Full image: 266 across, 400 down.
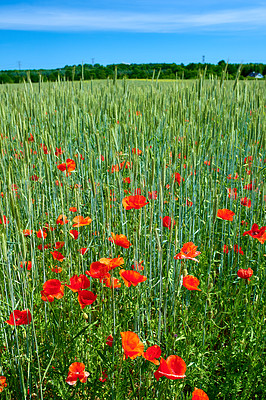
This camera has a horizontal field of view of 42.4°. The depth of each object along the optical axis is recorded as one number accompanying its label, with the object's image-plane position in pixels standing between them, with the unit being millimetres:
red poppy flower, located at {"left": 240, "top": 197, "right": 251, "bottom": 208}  1450
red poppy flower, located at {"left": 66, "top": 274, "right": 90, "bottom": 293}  835
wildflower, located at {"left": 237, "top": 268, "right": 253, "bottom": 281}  1014
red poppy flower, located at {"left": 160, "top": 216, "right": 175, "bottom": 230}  1083
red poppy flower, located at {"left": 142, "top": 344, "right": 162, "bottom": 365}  740
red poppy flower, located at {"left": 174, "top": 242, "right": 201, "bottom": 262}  881
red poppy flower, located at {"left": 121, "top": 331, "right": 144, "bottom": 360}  716
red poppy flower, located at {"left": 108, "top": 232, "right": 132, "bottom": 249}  910
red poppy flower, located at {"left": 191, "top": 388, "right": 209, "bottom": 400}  721
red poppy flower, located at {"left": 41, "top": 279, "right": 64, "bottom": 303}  847
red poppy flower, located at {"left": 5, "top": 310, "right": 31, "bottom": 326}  816
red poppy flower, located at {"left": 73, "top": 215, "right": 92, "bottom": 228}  1046
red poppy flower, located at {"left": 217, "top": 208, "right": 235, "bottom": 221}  1139
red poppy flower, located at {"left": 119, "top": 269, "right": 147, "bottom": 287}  817
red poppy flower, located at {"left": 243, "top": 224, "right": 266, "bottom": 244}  1033
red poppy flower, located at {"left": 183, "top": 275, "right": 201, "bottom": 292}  890
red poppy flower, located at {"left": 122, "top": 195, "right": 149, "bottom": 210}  949
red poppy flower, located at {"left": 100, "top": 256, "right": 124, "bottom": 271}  766
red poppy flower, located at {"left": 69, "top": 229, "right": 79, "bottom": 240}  1044
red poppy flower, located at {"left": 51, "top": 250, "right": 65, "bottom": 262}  977
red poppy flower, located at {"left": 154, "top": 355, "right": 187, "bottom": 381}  694
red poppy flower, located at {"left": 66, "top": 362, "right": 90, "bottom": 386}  768
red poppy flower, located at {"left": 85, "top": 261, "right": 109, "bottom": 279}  845
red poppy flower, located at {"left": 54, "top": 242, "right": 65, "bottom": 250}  1137
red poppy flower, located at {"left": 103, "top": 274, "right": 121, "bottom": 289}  830
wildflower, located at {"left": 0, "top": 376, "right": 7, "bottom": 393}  810
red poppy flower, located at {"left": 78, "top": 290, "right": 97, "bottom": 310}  814
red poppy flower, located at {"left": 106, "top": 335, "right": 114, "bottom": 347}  838
